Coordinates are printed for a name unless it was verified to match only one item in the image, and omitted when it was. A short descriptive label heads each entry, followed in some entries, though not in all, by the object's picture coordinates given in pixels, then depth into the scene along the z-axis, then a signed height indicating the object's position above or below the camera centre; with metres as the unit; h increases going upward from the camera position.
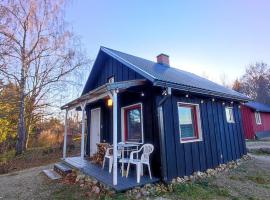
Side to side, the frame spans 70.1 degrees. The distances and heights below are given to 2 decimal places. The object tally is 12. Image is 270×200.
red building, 16.97 +0.29
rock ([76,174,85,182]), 5.73 -1.39
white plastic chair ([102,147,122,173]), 5.64 -0.77
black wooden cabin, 5.40 +0.27
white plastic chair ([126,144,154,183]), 5.06 -0.69
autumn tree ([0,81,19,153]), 10.97 +1.21
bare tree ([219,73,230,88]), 37.50 +9.25
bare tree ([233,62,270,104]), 32.59 +7.40
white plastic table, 5.31 -0.50
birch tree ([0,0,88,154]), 9.66 +4.80
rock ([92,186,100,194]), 4.66 -1.45
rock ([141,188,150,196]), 4.46 -1.48
